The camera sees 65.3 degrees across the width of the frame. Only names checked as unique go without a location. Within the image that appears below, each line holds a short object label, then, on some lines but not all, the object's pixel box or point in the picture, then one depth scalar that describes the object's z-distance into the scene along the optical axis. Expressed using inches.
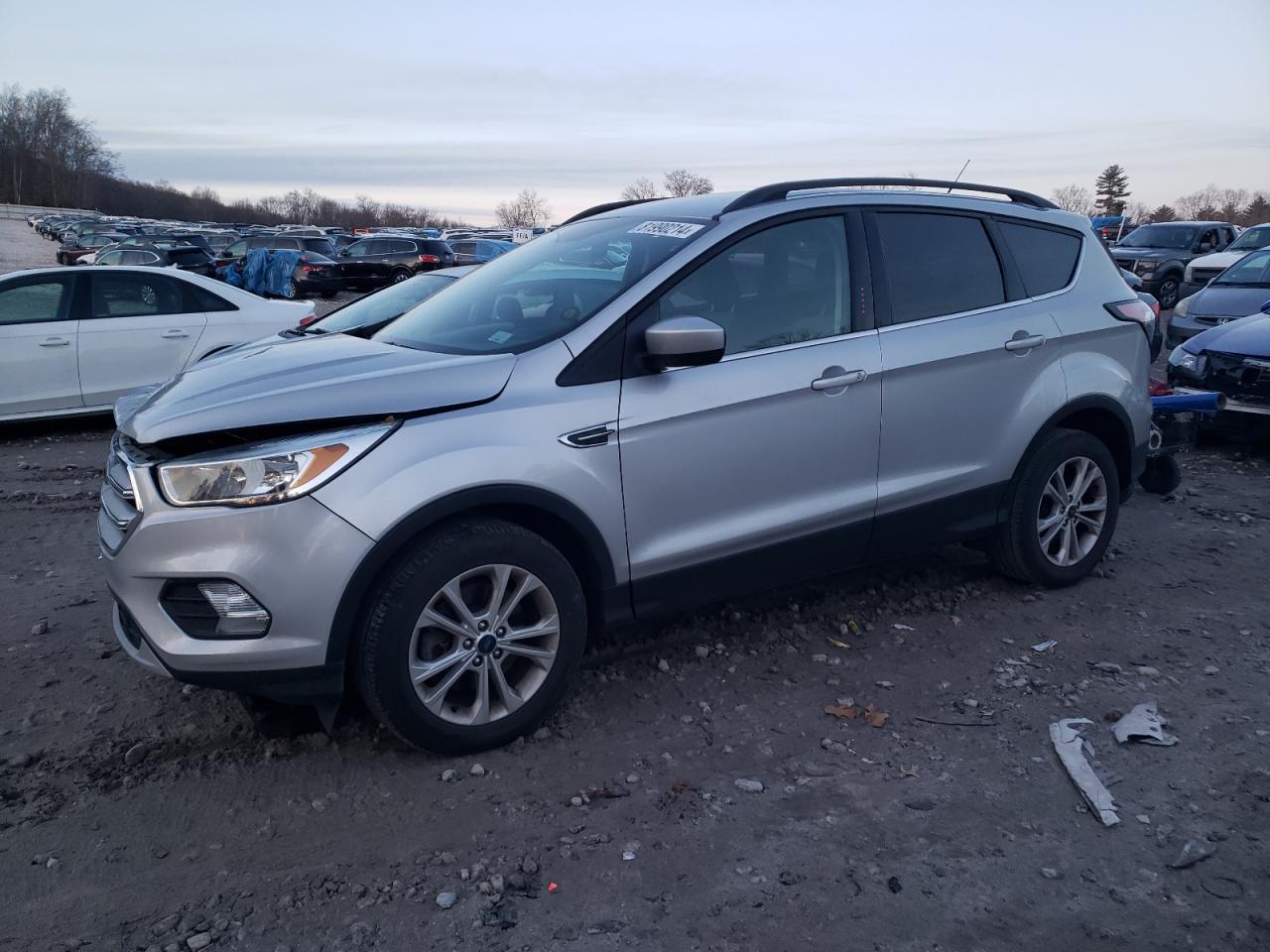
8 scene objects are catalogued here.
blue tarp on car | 1036.5
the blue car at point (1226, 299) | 456.8
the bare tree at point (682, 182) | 1659.8
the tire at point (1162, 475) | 227.5
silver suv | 123.1
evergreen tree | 3865.7
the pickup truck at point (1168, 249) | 832.9
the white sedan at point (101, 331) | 338.6
